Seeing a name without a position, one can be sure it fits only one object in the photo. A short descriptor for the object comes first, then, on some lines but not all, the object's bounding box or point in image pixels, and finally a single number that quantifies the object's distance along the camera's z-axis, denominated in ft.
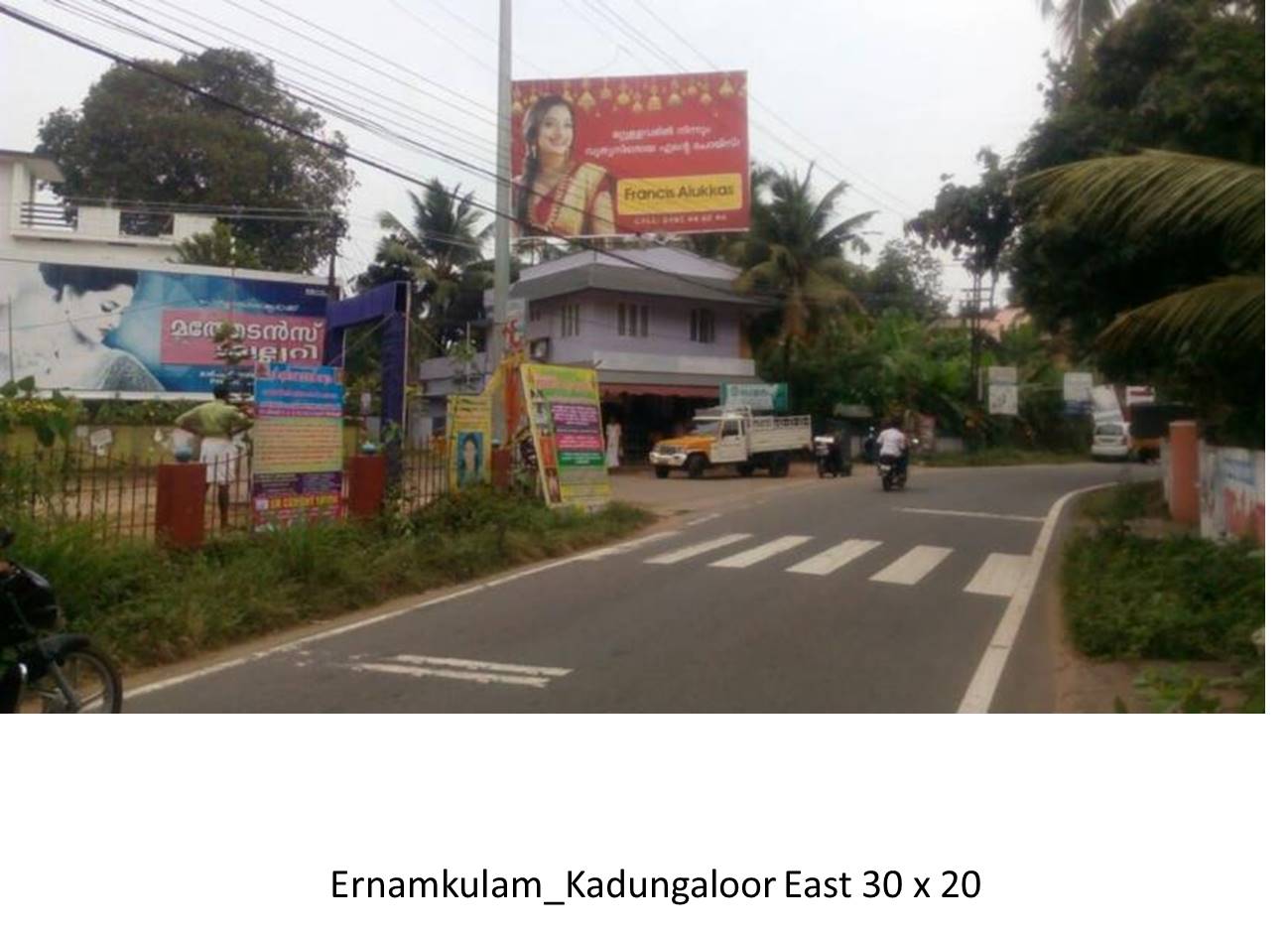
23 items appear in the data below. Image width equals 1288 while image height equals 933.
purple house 117.60
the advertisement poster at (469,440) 53.21
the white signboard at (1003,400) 139.54
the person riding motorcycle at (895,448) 86.17
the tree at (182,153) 115.14
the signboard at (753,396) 116.16
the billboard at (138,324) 101.60
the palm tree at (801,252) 121.29
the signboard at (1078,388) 159.12
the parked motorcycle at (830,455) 107.86
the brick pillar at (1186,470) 58.29
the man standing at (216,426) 42.65
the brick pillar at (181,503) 34.58
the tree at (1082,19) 59.52
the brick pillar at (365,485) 43.37
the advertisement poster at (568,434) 58.65
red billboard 99.60
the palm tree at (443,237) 126.00
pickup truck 103.71
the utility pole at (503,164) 61.72
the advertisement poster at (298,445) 39.58
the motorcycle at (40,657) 19.70
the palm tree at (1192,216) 30.71
